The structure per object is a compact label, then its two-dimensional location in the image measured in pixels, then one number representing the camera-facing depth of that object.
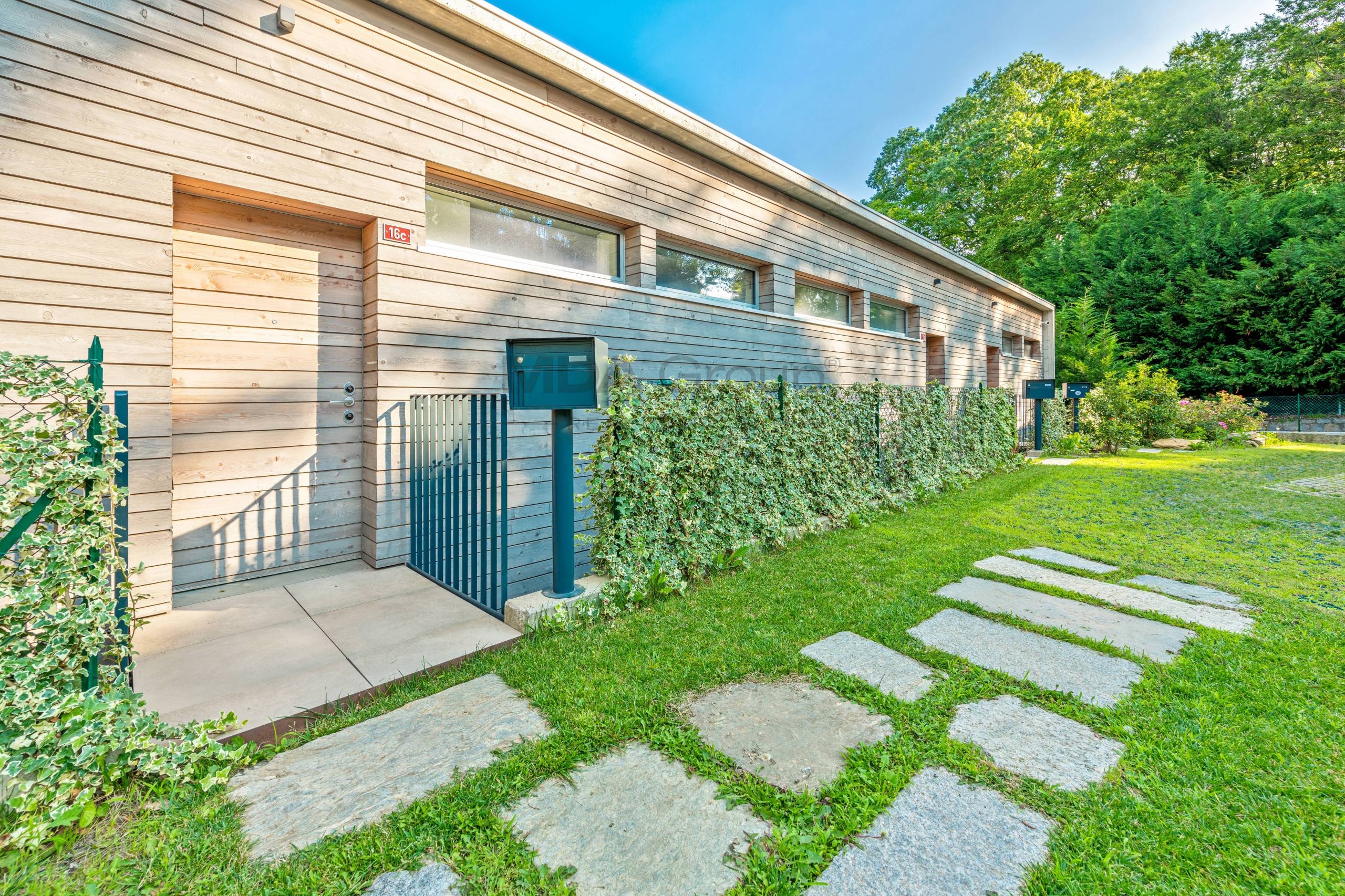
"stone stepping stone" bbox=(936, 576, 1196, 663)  2.52
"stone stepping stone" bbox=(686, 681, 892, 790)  1.69
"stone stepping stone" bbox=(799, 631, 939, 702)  2.16
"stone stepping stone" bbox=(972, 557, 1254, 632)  2.77
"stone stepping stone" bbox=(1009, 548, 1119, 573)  3.75
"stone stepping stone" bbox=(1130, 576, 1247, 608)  3.07
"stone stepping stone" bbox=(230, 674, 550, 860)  1.49
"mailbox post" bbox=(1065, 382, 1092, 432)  10.45
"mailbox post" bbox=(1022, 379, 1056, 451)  9.81
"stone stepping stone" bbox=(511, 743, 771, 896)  1.30
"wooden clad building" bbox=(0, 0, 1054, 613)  2.67
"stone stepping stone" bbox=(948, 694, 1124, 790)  1.65
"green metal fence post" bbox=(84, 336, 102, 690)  1.57
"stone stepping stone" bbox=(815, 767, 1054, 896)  1.27
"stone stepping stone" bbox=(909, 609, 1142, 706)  2.15
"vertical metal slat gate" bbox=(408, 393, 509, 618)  2.97
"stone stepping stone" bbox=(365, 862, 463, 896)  1.26
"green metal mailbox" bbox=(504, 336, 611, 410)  2.71
